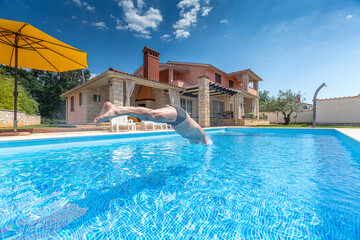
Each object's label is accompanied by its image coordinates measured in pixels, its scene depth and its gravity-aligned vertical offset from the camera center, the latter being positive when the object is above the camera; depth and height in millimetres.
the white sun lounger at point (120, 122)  7500 -105
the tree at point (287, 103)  14859 +1662
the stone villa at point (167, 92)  9047 +2243
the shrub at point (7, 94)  10508 +1902
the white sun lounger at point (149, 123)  8542 -245
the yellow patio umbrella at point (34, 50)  4539 +2517
